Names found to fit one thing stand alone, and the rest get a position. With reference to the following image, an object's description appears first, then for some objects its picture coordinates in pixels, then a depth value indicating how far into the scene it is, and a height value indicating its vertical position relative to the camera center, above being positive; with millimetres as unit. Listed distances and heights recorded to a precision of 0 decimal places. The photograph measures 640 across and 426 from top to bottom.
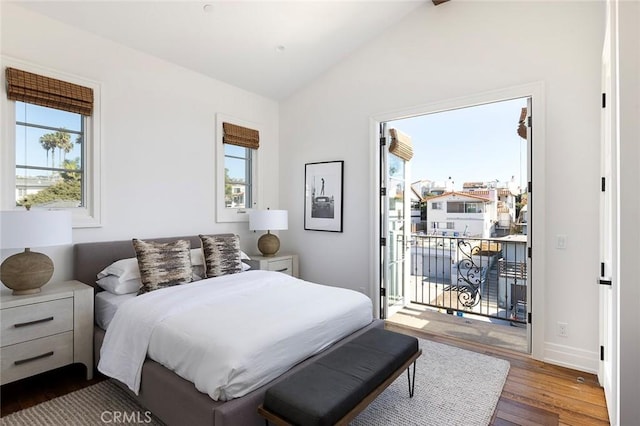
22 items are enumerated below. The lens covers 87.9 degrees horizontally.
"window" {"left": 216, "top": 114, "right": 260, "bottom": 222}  4105 +601
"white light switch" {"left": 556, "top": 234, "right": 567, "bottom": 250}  2857 -242
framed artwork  4250 +234
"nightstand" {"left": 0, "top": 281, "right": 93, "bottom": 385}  2184 -819
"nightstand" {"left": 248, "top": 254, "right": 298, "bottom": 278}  4027 -621
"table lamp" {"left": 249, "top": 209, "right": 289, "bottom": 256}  4078 -135
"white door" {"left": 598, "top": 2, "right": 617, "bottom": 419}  1864 -236
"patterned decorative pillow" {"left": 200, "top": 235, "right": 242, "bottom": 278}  3260 -422
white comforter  1702 -705
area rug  2074 -1295
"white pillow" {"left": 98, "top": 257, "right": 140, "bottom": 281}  2762 -476
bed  1580 -963
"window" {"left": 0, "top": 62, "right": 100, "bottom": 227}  2604 +606
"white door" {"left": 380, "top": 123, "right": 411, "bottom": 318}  4004 -190
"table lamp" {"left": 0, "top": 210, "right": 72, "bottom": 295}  2195 -183
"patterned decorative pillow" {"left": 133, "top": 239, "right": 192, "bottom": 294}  2748 -435
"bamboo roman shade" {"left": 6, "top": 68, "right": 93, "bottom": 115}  2561 +1000
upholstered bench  1504 -864
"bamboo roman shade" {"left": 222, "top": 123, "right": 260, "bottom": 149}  4133 +1003
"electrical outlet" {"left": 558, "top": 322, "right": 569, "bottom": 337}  2857 -1003
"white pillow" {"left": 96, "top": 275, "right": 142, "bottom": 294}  2719 -593
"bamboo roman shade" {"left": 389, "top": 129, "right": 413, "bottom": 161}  4125 +889
